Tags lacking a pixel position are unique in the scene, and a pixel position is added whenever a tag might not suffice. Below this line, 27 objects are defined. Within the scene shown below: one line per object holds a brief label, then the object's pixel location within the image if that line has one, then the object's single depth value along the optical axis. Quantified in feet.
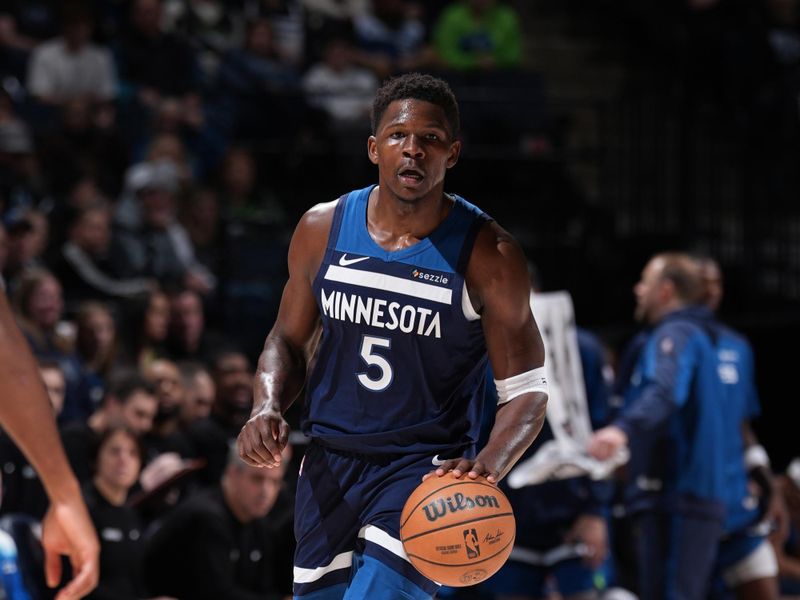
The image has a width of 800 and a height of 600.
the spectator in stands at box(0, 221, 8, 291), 55.72
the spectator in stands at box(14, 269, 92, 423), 52.90
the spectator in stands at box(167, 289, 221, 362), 58.03
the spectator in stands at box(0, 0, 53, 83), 70.33
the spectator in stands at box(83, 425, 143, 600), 45.03
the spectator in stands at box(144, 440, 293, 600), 46.09
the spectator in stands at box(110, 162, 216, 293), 62.54
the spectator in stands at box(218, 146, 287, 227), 67.87
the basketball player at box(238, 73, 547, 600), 26.30
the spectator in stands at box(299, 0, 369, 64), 79.05
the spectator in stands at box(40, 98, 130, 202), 64.64
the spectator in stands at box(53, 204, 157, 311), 60.75
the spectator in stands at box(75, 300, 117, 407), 55.47
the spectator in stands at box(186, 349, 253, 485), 51.47
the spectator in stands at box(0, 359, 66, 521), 46.65
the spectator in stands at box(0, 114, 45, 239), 62.28
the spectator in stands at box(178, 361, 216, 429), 54.49
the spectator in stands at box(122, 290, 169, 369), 57.57
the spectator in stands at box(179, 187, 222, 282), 65.41
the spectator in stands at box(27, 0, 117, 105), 68.90
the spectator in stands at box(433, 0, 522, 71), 79.00
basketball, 24.00
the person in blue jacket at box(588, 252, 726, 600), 45.91
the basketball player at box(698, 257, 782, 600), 47.85
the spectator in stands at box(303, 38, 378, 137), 73.92
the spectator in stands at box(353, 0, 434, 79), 80.06
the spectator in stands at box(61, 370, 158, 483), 49.24
